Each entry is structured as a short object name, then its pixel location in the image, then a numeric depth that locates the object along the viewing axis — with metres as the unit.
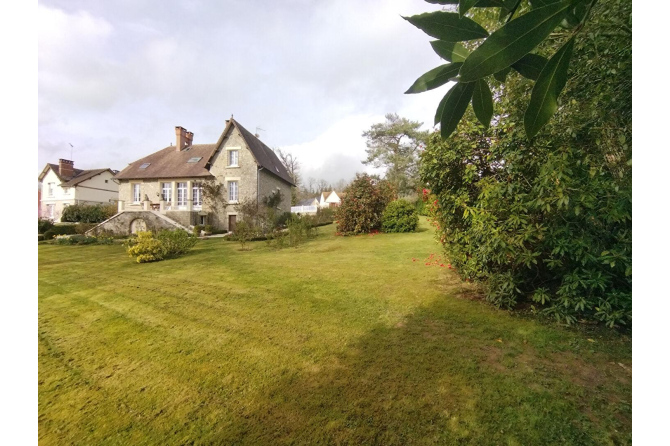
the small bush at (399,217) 15.24
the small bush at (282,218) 23.32
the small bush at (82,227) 20.36
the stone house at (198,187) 20.59
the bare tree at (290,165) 46.53
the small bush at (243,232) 12.05
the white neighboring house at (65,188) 31.95
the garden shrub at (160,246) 9.41
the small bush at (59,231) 18.29
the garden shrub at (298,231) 12.41
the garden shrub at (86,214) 25.70
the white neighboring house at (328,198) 70.19
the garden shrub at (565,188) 2.63
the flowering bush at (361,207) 15.25
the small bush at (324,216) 27.16
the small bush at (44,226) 18.81
